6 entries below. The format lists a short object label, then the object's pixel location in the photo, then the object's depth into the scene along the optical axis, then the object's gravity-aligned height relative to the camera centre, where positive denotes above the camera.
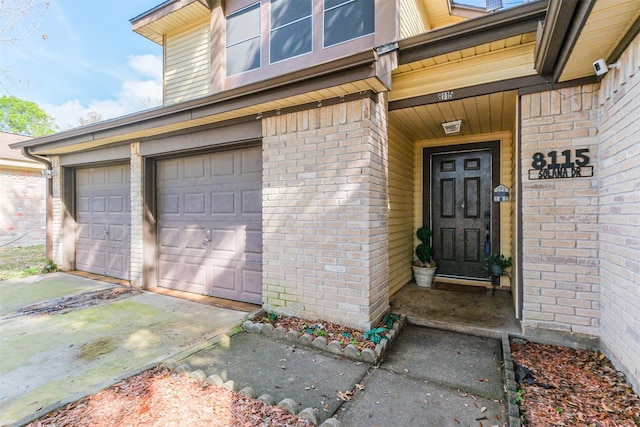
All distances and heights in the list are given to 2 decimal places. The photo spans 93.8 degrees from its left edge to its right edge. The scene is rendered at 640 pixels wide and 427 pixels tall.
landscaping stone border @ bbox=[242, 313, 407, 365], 2.68 -1.27
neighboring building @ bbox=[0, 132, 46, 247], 9.59 +0.39
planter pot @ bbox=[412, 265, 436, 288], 4.75 -1.00
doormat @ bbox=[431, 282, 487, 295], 4.46 -1.17
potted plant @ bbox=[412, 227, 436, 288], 4.76 -0.82
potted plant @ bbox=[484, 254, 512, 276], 4.50 -0.77
